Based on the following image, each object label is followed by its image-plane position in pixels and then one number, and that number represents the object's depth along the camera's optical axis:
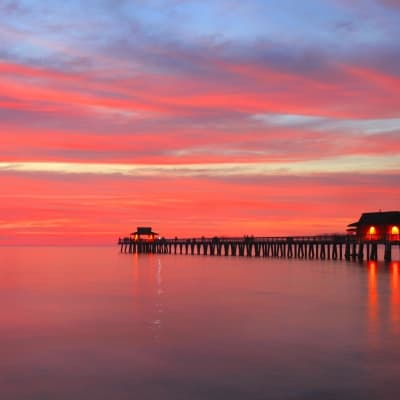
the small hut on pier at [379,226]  66.69
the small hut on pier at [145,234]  114.06
